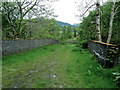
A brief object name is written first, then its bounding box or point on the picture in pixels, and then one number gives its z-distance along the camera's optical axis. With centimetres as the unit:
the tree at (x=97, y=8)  693
